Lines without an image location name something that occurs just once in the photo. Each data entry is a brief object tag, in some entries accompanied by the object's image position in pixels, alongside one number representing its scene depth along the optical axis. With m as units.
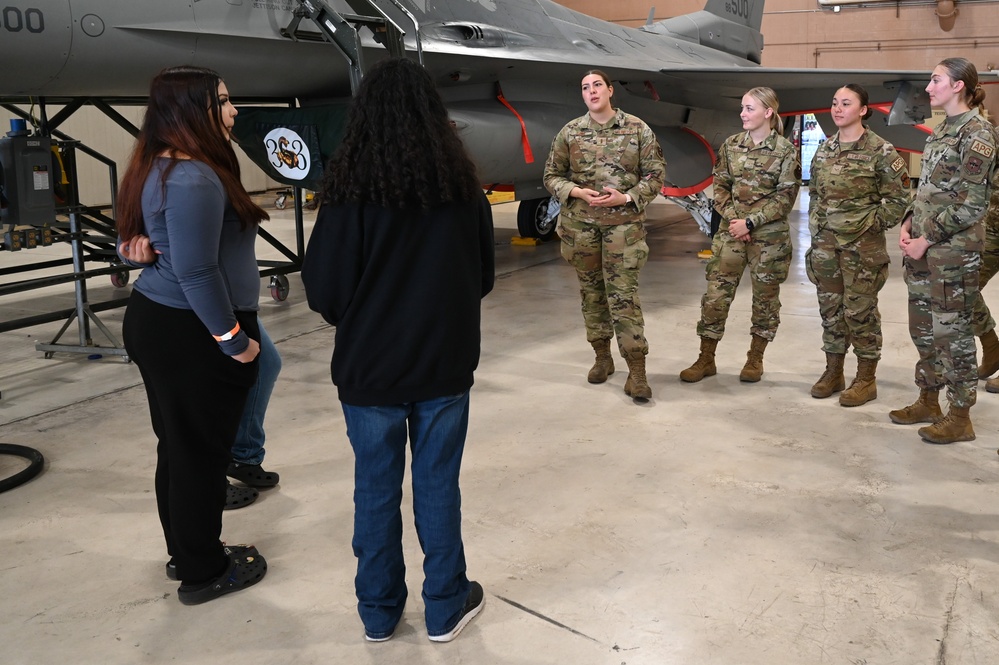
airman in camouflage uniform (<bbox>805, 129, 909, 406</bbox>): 4.66
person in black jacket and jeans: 2.36
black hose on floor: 3.97
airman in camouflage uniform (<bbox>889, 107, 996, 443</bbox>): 3.96
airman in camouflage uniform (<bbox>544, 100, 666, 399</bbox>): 4.99
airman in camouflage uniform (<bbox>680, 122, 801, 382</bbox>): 5.05
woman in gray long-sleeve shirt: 2.59
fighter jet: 5.32
